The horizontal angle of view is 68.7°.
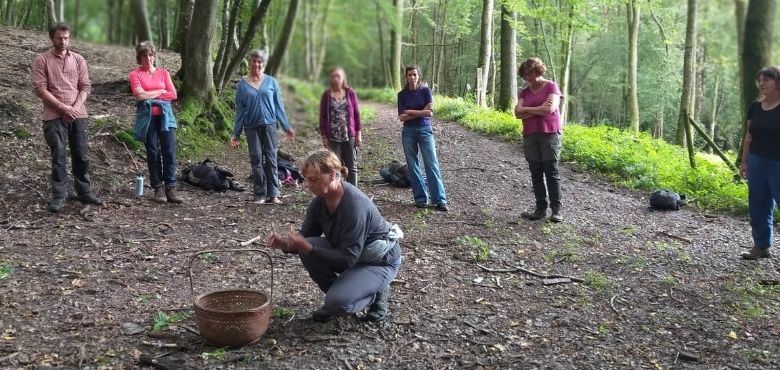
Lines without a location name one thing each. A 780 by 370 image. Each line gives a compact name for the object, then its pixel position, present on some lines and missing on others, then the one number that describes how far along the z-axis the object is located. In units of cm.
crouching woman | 323
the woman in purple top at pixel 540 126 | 602
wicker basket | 326
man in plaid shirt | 564
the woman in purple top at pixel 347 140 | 521
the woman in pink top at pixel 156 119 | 604
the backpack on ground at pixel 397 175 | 814
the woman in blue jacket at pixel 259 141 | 561
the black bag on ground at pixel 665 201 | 770
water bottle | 668
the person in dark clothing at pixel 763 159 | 506
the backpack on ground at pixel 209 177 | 730
